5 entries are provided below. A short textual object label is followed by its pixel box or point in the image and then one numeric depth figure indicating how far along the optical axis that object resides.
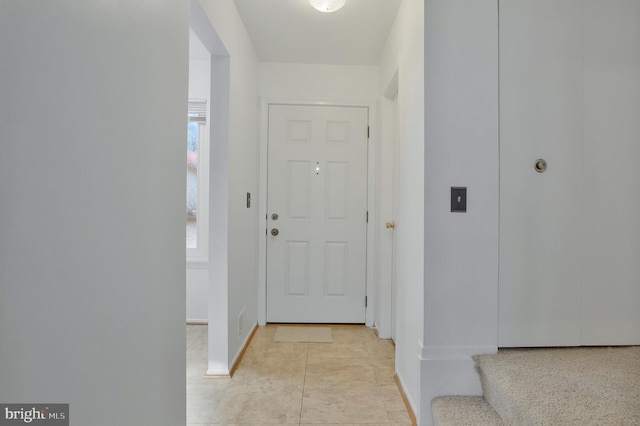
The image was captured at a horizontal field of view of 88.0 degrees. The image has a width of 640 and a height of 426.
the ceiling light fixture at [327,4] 1.96
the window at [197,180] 3.05
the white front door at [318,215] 3.05
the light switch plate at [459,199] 1.54
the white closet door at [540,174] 1.58
